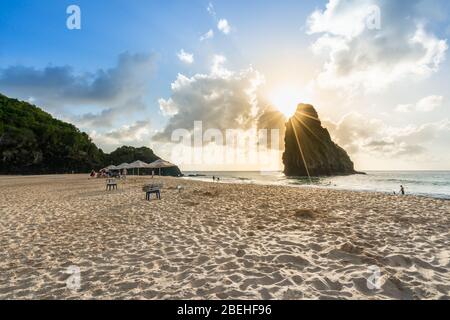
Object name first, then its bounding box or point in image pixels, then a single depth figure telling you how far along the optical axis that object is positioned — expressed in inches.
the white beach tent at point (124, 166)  1658.5
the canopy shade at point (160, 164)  1243.8
